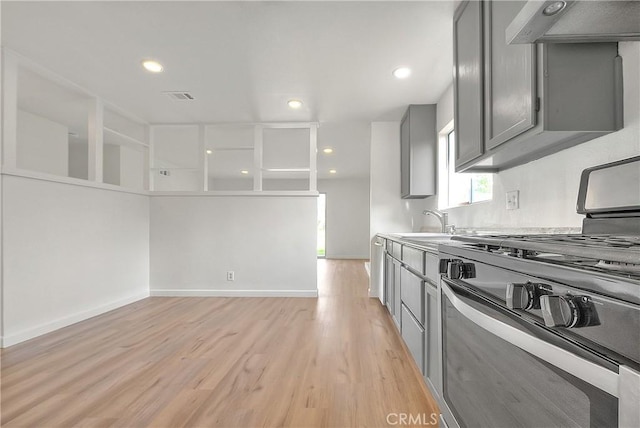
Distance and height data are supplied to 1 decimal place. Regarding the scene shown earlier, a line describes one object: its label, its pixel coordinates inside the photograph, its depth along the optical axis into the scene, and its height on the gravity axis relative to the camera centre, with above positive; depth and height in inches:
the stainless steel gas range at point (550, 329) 15.6 -7.4
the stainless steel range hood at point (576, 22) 33.9 +22.7
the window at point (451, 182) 112.7 +13.6
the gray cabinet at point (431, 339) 56.1 -23.1
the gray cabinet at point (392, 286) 100.9 -24.4
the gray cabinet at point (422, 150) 144.3 +30.6
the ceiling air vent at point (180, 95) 133.5 +51.8
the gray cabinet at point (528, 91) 47.6 +20.6
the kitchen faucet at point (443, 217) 124.6 +0.1
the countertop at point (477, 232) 57.2 -4.0
